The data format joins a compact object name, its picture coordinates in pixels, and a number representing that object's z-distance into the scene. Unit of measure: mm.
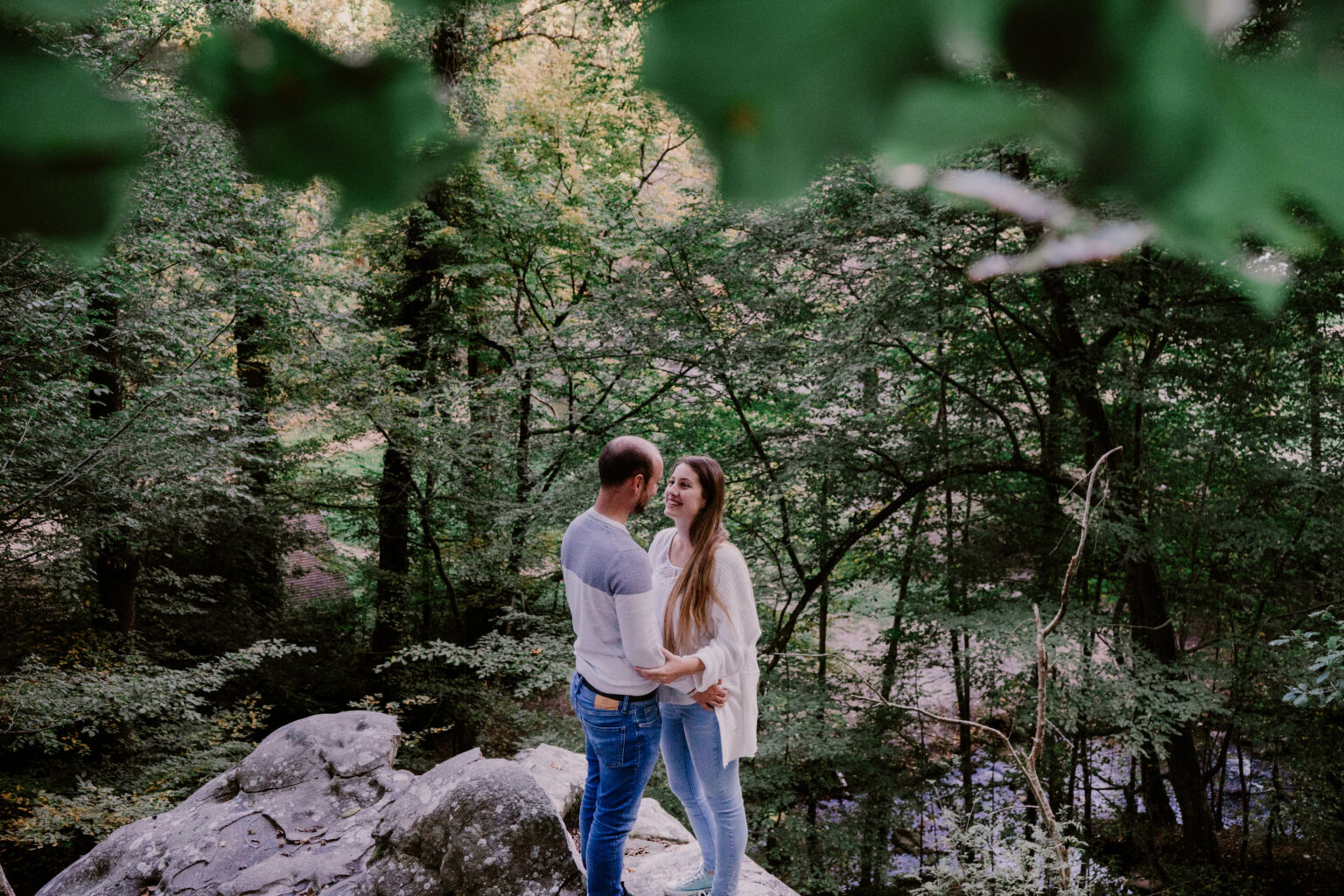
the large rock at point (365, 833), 2941
